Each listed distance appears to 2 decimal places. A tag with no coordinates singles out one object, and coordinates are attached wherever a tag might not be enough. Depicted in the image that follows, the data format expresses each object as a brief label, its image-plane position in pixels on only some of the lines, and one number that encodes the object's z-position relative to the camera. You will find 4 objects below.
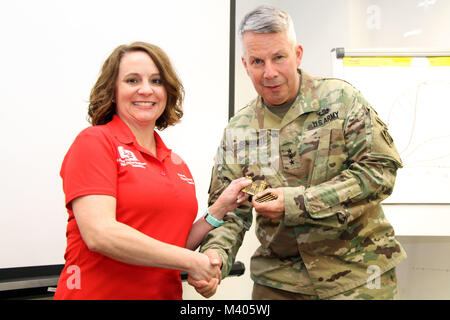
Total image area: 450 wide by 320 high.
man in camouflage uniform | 1.49
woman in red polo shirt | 1.22
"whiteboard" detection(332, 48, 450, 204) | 2.59
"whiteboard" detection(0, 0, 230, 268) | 1.94
